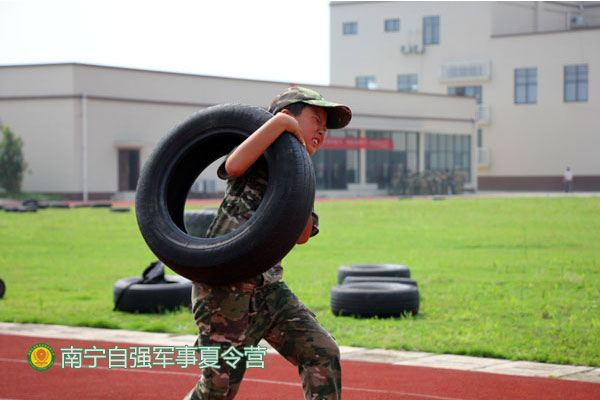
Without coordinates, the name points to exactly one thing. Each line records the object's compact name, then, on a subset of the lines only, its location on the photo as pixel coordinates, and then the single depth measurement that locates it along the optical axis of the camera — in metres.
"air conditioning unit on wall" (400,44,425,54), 64.62
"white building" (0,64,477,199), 41.75
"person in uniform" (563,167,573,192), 53.00
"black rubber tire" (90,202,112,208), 32.47
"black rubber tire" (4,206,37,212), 30.12
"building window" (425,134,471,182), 58.25
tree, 40.94
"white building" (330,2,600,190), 59.34
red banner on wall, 52.09
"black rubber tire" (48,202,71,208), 32.33
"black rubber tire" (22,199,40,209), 30.96
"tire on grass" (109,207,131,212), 29.81
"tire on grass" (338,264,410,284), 11.48
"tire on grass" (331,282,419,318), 9.59
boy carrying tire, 3.76
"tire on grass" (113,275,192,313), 10.17
